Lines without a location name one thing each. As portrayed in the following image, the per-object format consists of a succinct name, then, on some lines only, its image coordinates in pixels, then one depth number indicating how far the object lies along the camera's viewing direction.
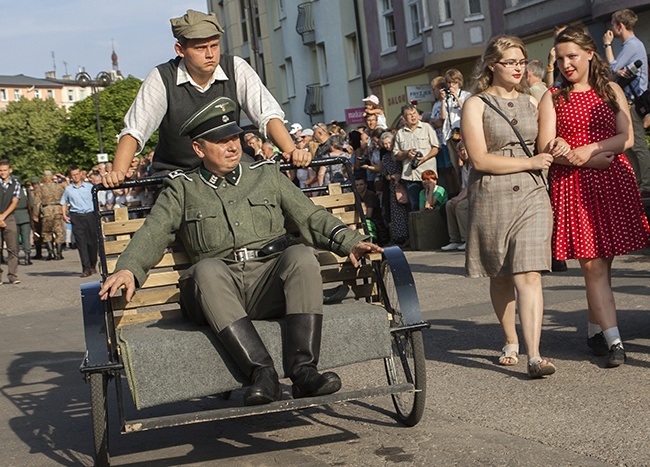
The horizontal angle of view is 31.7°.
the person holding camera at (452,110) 15.89
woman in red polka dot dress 7.23
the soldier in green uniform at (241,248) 5.45
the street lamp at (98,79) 41.88
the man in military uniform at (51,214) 28.48
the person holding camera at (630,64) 12.24
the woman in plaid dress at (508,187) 7.08
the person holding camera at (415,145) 17.23
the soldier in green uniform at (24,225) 26.36
